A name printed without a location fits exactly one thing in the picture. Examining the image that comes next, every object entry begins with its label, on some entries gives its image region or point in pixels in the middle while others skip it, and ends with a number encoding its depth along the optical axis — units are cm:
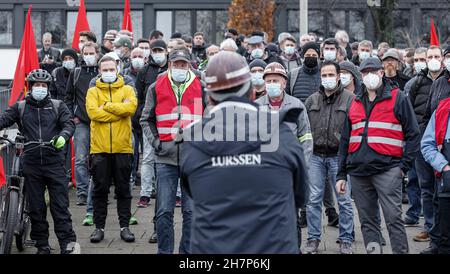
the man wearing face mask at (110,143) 1080
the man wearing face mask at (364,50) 1537
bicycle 960
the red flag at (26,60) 1253
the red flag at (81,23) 1584
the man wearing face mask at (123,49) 1538
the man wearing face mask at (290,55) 1534
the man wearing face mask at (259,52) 1476
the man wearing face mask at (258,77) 1014
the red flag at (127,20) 1830
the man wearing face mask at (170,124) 922
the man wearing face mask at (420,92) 1132
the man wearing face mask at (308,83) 1159
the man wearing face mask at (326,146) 1011
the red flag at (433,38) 1496
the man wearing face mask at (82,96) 1247
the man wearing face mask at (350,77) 1119
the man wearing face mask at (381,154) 899
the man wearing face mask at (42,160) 989
